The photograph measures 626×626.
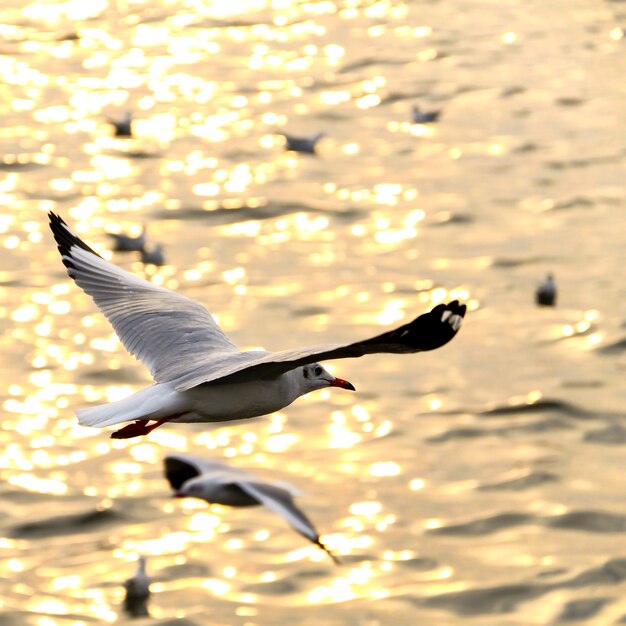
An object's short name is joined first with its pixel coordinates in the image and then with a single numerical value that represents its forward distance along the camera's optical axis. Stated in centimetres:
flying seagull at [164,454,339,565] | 1273
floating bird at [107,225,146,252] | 2897
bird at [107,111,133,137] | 3656
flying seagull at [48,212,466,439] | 1073
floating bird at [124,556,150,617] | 2288
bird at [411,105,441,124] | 3694
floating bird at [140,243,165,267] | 2914
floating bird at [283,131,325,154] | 3559
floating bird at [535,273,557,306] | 2922
